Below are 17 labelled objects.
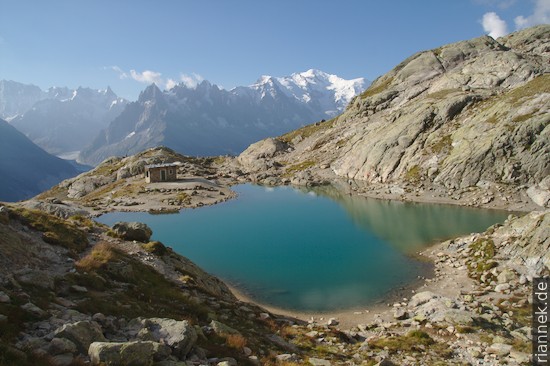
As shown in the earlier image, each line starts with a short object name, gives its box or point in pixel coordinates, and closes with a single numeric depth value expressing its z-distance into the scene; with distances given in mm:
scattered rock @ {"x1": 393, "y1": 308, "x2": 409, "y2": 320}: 31902
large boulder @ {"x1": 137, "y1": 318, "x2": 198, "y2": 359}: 16250
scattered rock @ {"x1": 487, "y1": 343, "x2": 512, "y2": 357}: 23109
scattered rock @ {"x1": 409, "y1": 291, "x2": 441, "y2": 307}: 34834
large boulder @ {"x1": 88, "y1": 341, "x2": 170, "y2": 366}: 12977
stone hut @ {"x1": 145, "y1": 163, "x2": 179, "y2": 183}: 115312
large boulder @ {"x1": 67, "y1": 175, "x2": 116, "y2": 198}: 127812
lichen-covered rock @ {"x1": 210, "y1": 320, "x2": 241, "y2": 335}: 20797
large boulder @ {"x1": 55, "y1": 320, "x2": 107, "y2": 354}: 13930
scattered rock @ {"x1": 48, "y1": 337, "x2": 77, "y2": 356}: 13047
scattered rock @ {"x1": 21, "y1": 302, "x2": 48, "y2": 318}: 15625
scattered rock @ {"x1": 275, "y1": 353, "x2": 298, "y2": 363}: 19933
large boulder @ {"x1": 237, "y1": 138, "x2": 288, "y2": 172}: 162375
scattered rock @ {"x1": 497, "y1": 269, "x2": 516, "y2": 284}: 38156
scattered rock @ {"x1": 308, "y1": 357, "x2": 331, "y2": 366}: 20578
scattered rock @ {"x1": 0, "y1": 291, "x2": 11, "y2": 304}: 15578
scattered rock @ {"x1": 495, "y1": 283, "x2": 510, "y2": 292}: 36344
